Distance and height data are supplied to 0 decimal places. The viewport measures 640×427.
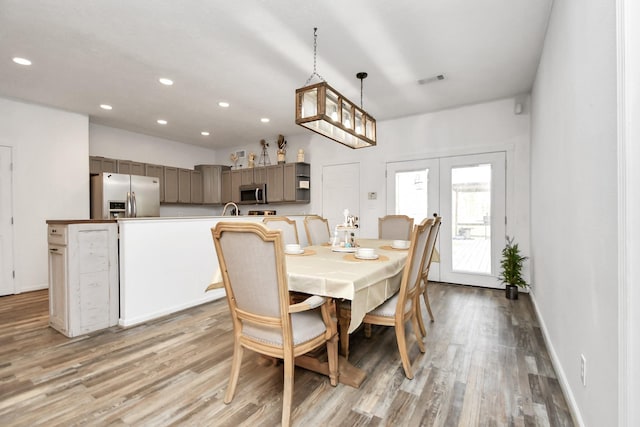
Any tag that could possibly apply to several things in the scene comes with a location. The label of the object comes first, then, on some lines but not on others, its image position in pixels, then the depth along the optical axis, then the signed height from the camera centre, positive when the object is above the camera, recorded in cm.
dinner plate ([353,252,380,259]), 225 -34
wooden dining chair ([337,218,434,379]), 195 -66
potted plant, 374 -77
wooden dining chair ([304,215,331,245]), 356 -23
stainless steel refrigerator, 475 +27
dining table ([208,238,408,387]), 166 -41
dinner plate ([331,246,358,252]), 270 -35
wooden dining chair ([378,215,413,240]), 375 -20
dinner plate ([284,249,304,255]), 250 -34
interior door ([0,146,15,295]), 404 -19
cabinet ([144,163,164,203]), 579 +79
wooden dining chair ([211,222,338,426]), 143 -49
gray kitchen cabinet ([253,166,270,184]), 623 +78
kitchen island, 294 -59
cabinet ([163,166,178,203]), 609 +58
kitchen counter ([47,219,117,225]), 272 -9
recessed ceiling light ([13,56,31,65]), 301 +156
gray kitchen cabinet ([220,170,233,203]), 677 +57
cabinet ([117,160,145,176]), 539 +83
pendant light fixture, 236 +86
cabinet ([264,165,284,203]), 602 +59
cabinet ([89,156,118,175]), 504 +82
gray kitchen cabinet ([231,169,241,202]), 660 +65
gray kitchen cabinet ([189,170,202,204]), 661 +58
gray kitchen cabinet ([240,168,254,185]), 643 +79
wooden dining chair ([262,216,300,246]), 441 -28
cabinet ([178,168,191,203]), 635 +58
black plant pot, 373 -102
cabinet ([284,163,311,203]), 583 +58
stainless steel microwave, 620 +38
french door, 420 +7
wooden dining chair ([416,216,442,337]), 235 -42
